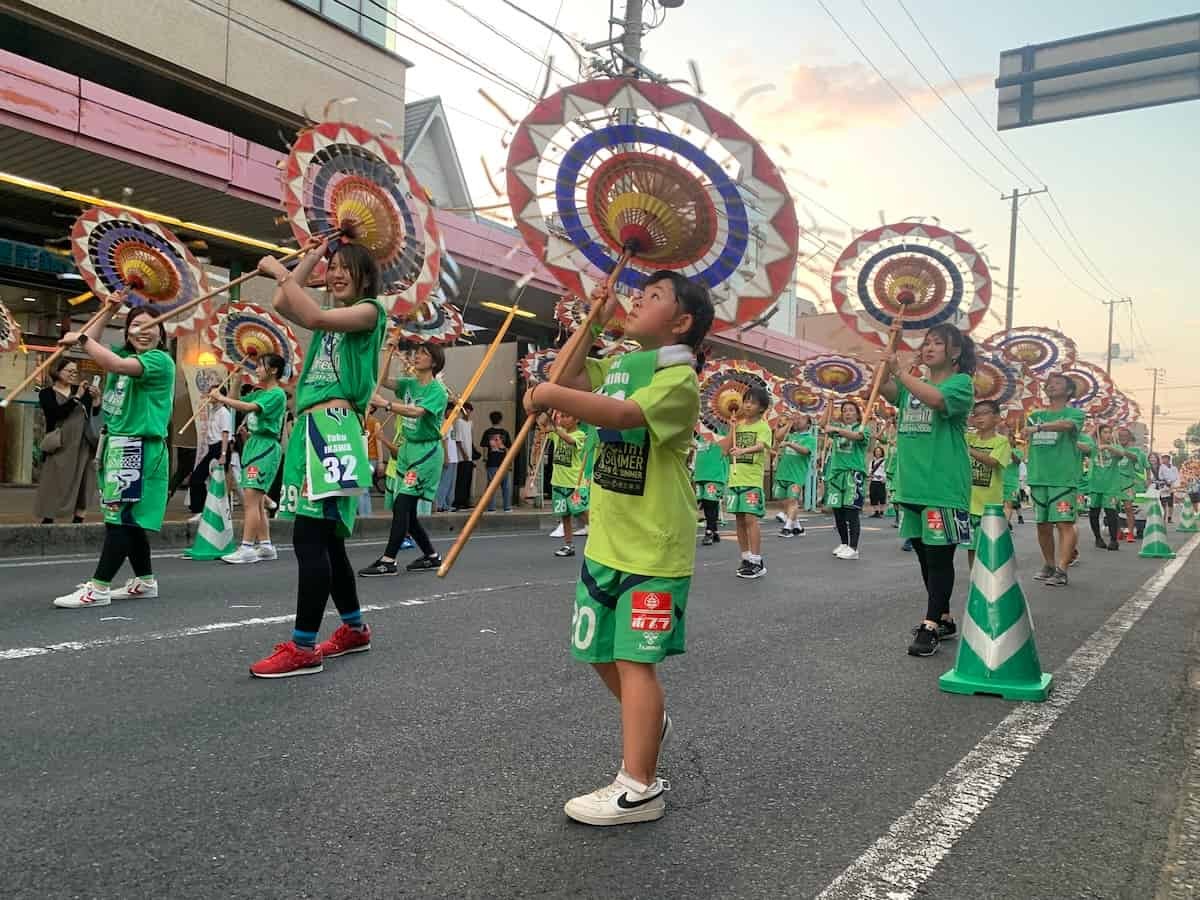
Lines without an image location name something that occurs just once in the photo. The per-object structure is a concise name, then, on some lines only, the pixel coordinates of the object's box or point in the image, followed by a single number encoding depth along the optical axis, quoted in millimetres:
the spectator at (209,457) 10844
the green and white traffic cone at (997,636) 4352
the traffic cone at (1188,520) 21156
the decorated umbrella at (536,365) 13610
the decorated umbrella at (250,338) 8961
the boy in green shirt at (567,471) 10648
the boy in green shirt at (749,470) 8977
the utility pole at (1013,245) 40344
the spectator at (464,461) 15938
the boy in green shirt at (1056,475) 8867
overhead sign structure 10328
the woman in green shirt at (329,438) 4211
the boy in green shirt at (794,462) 13734
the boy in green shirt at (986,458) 8273
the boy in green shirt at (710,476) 12469
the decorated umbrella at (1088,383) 13047
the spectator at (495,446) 17281
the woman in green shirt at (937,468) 5270
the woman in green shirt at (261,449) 8297
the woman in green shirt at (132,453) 5664
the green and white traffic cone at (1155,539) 12836
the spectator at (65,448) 9672
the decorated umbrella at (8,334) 8883
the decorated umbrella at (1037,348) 12195
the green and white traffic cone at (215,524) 8445
